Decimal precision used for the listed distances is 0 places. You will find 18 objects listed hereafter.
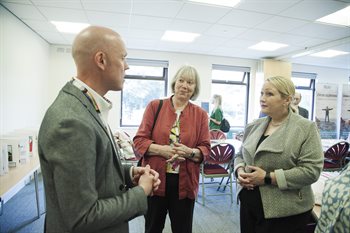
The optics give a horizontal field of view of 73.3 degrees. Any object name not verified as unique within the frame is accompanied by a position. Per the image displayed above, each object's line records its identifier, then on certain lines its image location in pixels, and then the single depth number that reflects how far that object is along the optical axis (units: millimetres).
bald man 684
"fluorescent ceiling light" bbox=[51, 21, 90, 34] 4166
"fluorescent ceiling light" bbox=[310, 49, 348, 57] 5591
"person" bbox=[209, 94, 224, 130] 4980
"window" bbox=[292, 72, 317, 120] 7496
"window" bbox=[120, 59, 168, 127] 6207
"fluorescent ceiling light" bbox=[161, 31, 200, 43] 4621
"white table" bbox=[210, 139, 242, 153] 3835
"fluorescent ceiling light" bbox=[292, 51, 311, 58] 5471
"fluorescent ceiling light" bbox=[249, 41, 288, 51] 5090
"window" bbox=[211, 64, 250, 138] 6789
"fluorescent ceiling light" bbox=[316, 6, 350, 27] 3397
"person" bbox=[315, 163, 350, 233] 963
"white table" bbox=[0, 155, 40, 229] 1915
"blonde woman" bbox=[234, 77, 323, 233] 1313
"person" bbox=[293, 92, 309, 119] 4070
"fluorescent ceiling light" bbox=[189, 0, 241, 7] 3125
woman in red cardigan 1561
